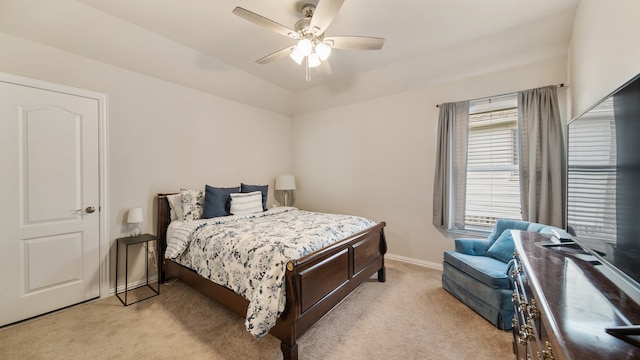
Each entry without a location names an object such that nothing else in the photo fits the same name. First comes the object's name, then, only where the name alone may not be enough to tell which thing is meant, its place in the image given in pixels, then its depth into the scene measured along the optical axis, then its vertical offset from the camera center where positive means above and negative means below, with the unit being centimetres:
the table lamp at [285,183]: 444 -10
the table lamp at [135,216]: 266 -43
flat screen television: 81 -2
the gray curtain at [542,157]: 252 +23
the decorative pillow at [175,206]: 301 -36
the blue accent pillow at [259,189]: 359 -18
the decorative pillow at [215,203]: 299 -32
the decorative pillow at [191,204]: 296 -34
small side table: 255 -82
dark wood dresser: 61 -42
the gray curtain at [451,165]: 312 +17
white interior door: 213 -23
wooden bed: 169 -92
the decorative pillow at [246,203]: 318 -35
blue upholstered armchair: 199 -86
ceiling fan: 179 +119
